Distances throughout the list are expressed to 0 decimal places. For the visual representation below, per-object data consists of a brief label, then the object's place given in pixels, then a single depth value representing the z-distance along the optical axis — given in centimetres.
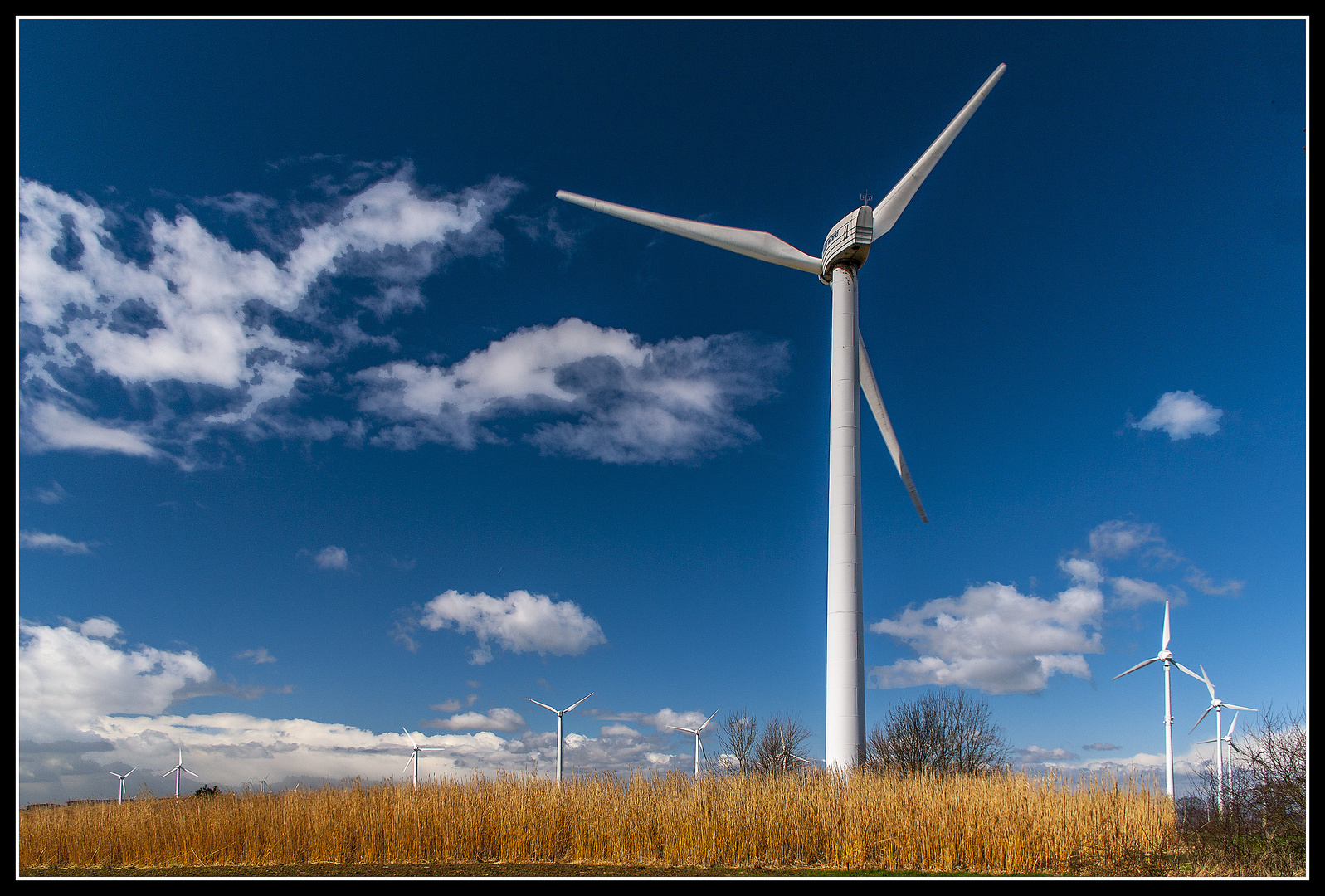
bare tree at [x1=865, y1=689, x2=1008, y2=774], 4866
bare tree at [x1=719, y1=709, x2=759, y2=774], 6371
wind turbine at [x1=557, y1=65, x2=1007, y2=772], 3350
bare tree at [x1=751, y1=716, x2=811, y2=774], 6211
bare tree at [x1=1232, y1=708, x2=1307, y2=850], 2483
